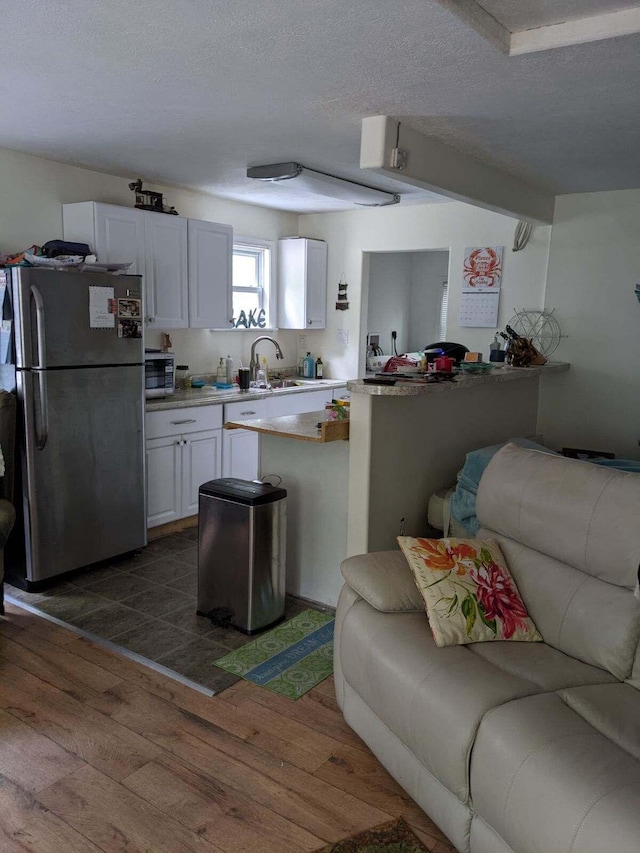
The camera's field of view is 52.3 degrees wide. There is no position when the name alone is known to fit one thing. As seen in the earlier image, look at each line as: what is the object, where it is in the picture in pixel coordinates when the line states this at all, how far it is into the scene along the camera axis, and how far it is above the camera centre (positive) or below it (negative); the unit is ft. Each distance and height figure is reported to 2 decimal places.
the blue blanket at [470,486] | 9.95 -2.67
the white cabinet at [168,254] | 13.43 +1.13
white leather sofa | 4.99 -3.44
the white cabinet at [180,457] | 13.98 -3.36
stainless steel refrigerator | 10.98 -2.05
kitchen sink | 18.04 -2.10
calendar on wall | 16.38 +0.11
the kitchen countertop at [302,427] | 9.59 -1.84
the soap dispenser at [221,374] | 17.54 -1.79
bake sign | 18.33 -0.34
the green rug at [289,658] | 8.89 -4.99
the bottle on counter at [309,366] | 19.94 -1.71
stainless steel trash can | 9.91 -3.75
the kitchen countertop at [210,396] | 14.06 -2.09
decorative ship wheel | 15.39 -0.29
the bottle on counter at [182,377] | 16.58 -1.80
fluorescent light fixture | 12.91 +2.63
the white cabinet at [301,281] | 18.83 +0.80
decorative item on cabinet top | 14.10 +2.30
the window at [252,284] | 18.31 +0.69
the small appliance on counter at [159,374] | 14.32 -1.52
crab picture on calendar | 16.21 +1.13
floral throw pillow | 7.01 -3.07
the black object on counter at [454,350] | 15.62 -0.86
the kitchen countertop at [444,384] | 9.18 -1.08
